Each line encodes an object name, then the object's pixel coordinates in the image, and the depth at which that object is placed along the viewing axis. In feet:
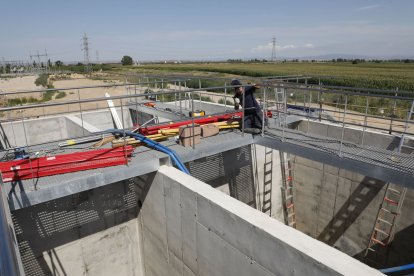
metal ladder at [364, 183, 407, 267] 24.40
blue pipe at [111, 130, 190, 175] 19.46
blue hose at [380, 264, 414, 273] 13.56
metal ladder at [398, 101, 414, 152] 23.91
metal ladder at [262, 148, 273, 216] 32.76
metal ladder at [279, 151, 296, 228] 33.09
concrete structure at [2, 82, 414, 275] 13.64
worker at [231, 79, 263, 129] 23.79
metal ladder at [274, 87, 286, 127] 28.03
